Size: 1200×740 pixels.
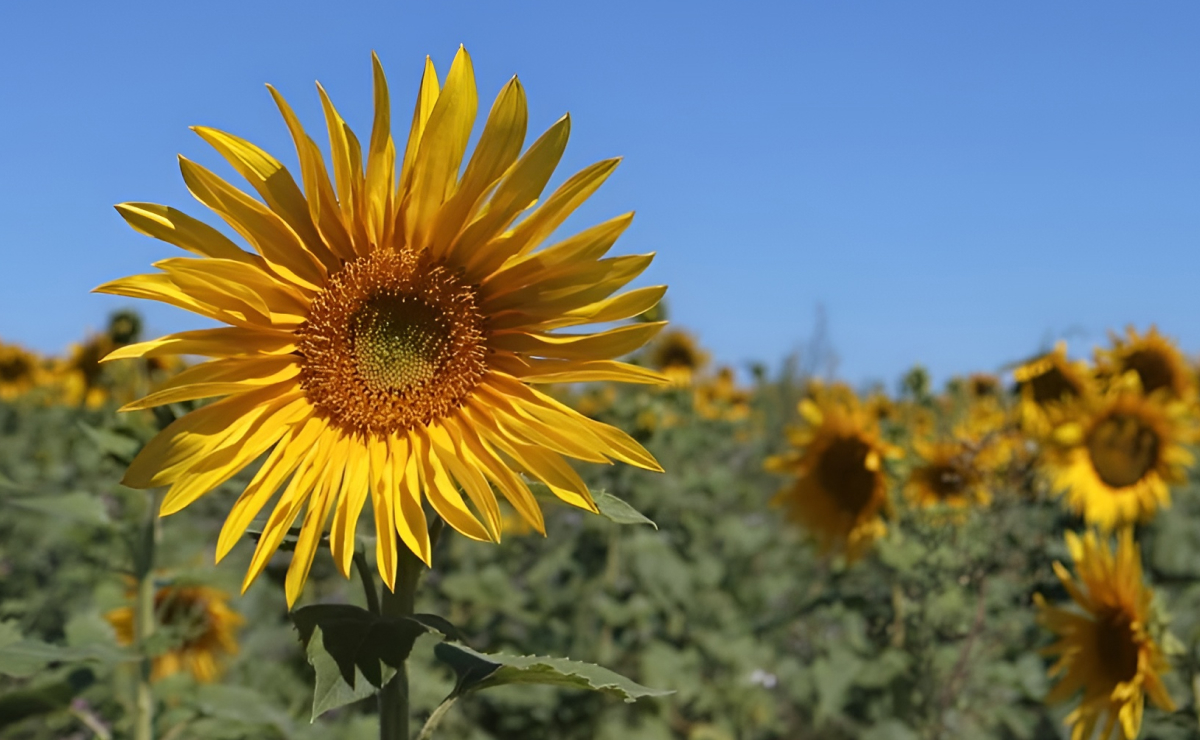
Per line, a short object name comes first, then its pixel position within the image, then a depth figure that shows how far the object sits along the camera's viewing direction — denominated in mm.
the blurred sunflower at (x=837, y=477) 4523
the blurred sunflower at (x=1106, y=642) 2752
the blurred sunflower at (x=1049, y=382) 5098
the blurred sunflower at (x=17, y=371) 9859
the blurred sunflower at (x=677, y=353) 9109
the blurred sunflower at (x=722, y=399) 8742
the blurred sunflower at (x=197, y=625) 3910
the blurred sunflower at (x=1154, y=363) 5332
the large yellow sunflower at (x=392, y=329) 1480
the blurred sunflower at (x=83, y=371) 7230
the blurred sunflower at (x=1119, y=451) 4816
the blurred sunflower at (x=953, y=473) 3709
